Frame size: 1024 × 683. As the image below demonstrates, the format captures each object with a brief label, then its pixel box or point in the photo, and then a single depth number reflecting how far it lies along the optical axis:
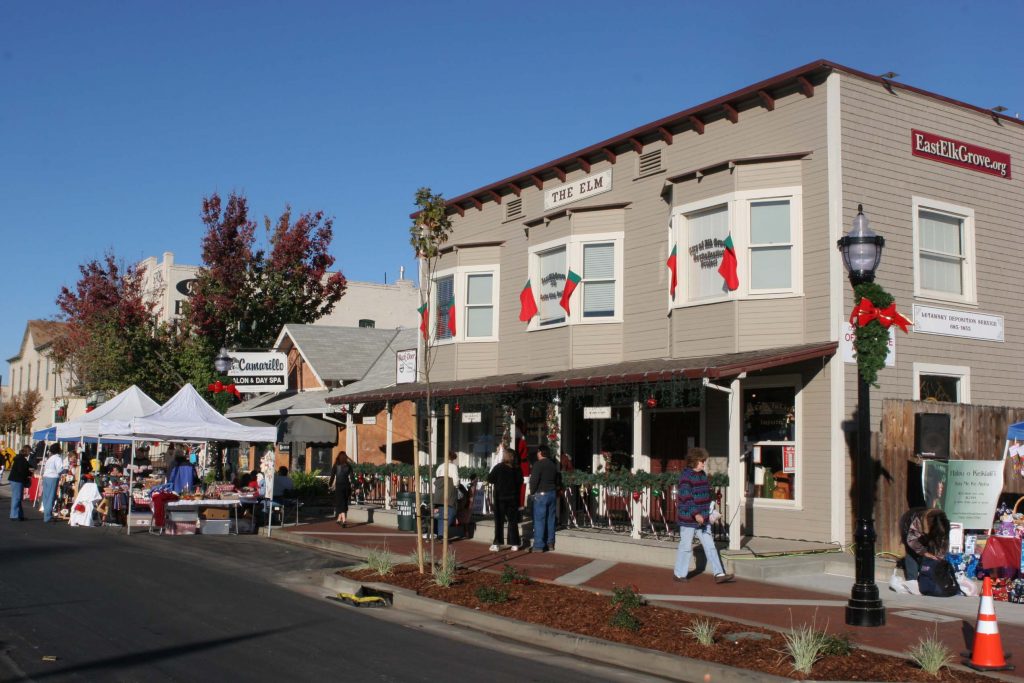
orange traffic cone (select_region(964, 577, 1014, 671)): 8.31
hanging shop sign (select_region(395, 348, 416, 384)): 25.16
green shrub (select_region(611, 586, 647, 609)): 10.62
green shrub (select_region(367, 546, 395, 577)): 13.77
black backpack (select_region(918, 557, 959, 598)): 12.41
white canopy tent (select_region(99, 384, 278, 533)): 21.48
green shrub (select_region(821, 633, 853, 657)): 8.61
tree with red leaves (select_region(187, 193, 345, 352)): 37.44
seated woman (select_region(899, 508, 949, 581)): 12.41
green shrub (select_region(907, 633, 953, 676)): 8.15
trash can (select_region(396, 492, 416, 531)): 19.86
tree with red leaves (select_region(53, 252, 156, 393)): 39.16
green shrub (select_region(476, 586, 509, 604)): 11.68
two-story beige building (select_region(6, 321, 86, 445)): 53.47
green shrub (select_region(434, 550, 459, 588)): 12.76
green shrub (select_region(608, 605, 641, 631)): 9.98
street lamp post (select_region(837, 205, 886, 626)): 10.22
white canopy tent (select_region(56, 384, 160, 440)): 23.59
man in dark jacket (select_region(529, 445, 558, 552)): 16.42
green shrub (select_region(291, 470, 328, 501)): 30.59
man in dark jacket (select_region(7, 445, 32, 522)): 24.50
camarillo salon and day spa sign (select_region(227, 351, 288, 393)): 33.47
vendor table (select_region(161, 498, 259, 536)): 21.06
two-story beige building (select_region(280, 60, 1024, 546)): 15.28
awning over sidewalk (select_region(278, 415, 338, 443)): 27.61
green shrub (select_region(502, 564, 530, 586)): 12.73
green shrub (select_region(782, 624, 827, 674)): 8.20
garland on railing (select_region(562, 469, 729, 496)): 15.25
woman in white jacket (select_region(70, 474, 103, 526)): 23.36
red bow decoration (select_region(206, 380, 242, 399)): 33.47
